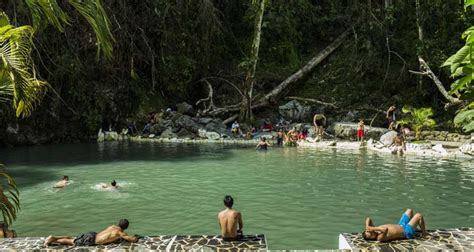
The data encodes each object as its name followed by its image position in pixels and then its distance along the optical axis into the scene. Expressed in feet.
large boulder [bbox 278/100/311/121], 93.20
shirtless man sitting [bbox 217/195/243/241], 23.11
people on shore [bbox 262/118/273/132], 87.67
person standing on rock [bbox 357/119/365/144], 68.23
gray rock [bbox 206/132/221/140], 81.88
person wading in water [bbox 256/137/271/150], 68.23
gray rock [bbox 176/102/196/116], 95.04
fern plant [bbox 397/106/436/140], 65.82
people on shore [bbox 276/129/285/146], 75.72
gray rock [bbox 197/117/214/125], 88.53
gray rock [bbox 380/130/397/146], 65.04
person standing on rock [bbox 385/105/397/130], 73.51
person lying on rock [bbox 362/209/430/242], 22.07
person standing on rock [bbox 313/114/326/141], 76.64
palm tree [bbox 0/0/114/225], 18.60
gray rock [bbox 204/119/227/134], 86.02
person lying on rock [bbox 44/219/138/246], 22.85
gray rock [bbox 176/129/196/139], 84.52
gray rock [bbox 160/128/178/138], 85.06
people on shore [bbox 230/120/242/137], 84.44
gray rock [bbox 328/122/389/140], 73.97
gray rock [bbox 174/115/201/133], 86.06
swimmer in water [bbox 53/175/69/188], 42.63
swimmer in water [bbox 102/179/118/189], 41.86
